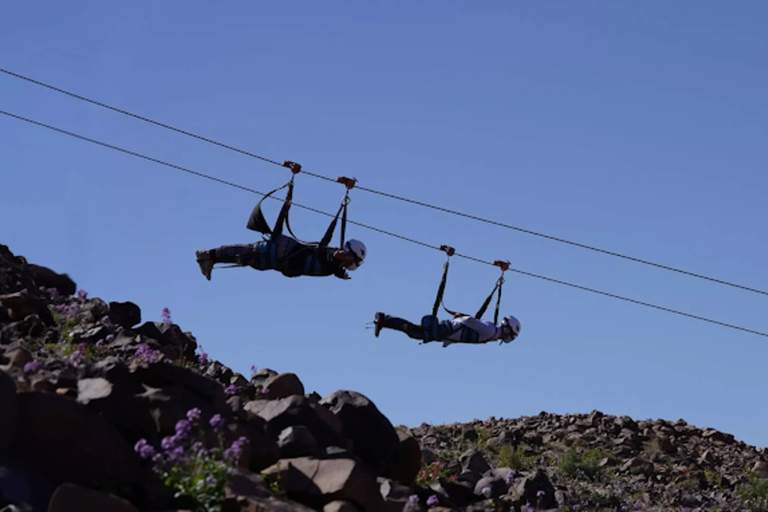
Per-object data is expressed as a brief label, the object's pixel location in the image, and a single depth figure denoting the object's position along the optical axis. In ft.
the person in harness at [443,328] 76.64
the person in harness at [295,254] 68.23
